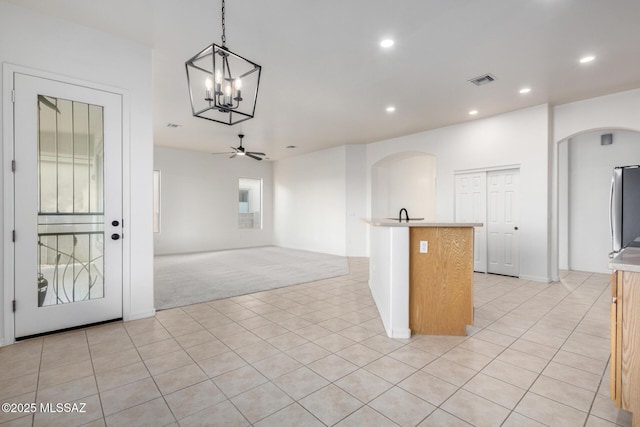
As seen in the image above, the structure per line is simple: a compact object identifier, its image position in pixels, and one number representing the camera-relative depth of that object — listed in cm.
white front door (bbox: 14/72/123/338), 284
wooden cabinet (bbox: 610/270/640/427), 164
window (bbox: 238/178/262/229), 1062
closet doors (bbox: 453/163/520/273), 577
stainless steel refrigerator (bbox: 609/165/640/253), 384
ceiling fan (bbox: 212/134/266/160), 710
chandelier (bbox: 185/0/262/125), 202
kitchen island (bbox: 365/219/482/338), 303
